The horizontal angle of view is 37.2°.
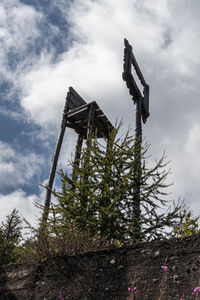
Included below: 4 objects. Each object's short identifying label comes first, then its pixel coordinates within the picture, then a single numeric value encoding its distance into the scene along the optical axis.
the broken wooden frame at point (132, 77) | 7.57
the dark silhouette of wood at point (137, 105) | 6.01
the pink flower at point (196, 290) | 2.68
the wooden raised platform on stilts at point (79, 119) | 9.73
